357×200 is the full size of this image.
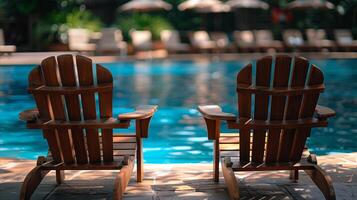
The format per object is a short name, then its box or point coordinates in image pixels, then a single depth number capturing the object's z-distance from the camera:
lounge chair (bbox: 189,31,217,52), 18.72
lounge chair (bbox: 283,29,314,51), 18.99
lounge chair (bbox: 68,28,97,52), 17.55
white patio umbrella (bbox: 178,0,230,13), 19.20
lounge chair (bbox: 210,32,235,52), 19.09
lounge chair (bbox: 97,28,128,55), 17.78
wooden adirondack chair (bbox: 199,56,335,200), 3.03
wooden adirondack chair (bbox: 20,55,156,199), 3.00
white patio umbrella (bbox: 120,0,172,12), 18.98
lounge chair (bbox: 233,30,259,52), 18.98
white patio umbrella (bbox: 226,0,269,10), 19.42
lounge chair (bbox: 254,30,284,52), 18.89
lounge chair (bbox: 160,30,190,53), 18.45
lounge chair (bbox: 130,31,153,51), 18.25
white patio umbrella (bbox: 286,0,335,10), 18.98
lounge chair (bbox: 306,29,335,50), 18.95
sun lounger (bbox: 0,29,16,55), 13.96
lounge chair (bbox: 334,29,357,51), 18.91
